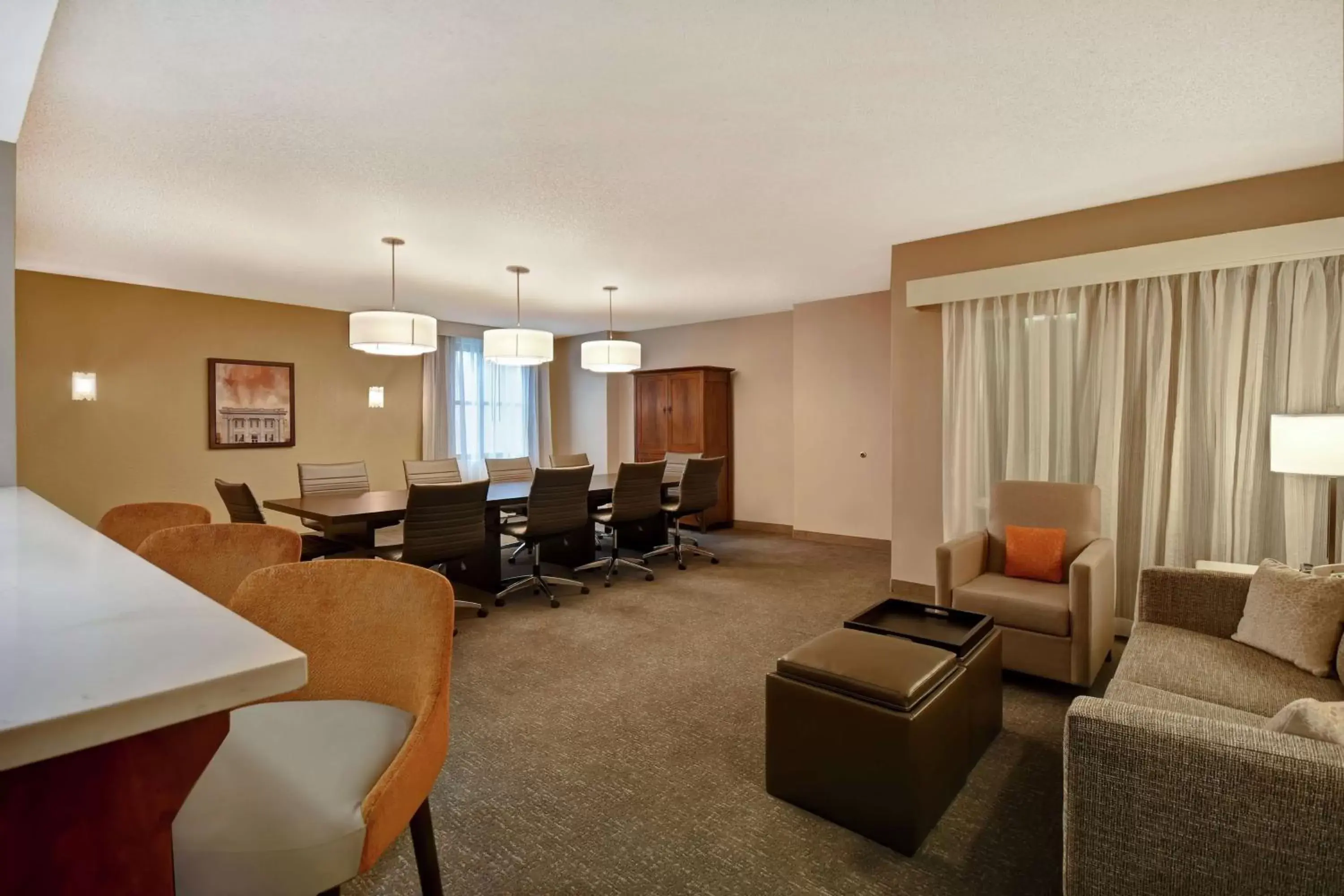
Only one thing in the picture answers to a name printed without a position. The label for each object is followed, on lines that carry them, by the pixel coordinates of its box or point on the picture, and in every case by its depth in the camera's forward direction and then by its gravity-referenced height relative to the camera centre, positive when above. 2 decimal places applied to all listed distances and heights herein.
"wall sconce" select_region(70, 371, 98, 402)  4.92 +0.35
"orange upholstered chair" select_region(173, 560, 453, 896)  0.86 -0.55
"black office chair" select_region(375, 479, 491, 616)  3.49 -0.56
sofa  1.07 -0.70
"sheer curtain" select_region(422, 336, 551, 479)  7.30 +0.28
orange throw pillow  3.07 -0.62
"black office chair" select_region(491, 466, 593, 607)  4.11 -0.56
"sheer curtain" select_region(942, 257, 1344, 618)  3.06 +0.19
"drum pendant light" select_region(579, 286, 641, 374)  5.55 +0.69
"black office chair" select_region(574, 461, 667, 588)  4.68 -0.55
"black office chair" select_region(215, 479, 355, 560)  3.58 -0.50
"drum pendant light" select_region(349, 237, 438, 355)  3.93 +0.65
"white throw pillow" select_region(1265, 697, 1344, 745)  1.12 -0.54
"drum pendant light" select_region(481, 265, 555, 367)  4.76 +0.67
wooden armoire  7.00 +0.20
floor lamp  2.54 -0.05
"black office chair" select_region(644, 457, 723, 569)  5.23 -0.56
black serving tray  2.27 -0.78
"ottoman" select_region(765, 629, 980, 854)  1.74 -0.91
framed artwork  5.76 +0.26
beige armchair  2.67 -0.76
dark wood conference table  3.61 -0.53
